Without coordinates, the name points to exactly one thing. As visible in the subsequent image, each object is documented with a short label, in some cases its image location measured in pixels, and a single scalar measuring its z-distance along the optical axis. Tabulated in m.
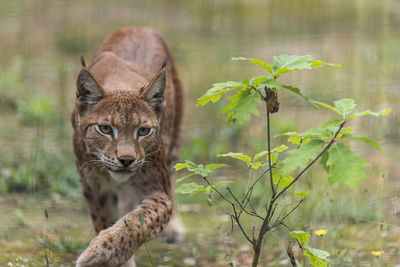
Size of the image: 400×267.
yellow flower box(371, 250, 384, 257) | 7.80
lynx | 7.09
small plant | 5.12
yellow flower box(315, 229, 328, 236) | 8.05
